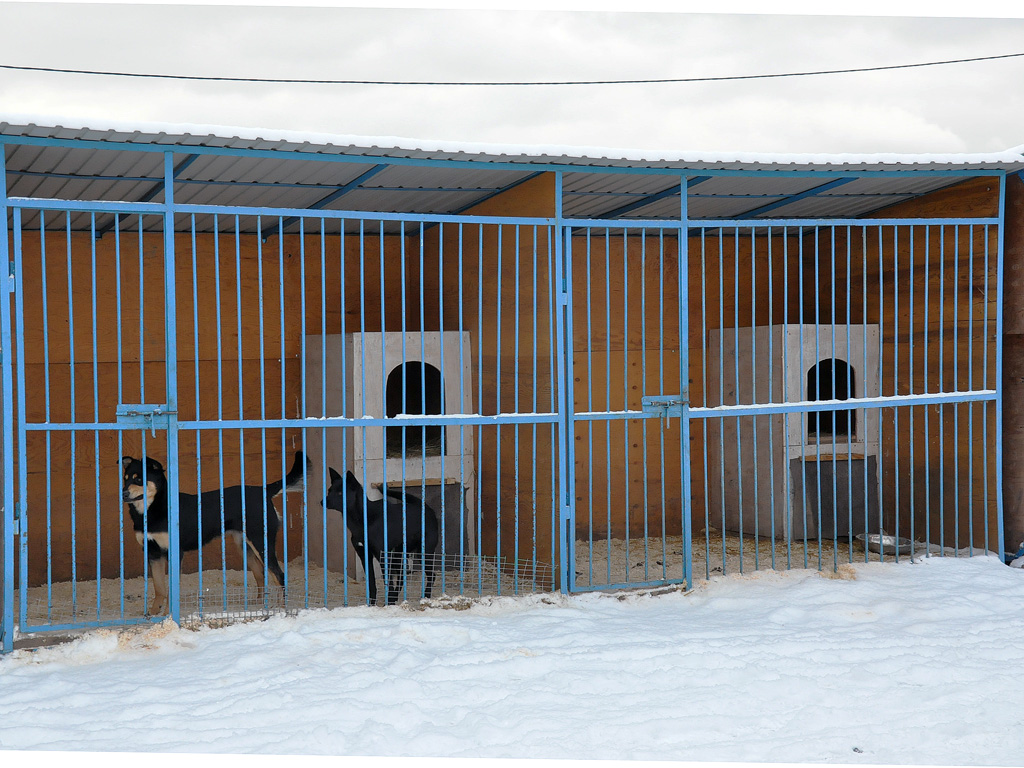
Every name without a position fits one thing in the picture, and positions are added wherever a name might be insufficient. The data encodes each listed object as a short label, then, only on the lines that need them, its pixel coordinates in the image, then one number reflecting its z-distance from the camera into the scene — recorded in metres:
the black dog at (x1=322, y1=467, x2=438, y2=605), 6.27
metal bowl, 7.81
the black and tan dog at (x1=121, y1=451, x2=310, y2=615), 6.00
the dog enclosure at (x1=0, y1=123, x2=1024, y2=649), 6.11
